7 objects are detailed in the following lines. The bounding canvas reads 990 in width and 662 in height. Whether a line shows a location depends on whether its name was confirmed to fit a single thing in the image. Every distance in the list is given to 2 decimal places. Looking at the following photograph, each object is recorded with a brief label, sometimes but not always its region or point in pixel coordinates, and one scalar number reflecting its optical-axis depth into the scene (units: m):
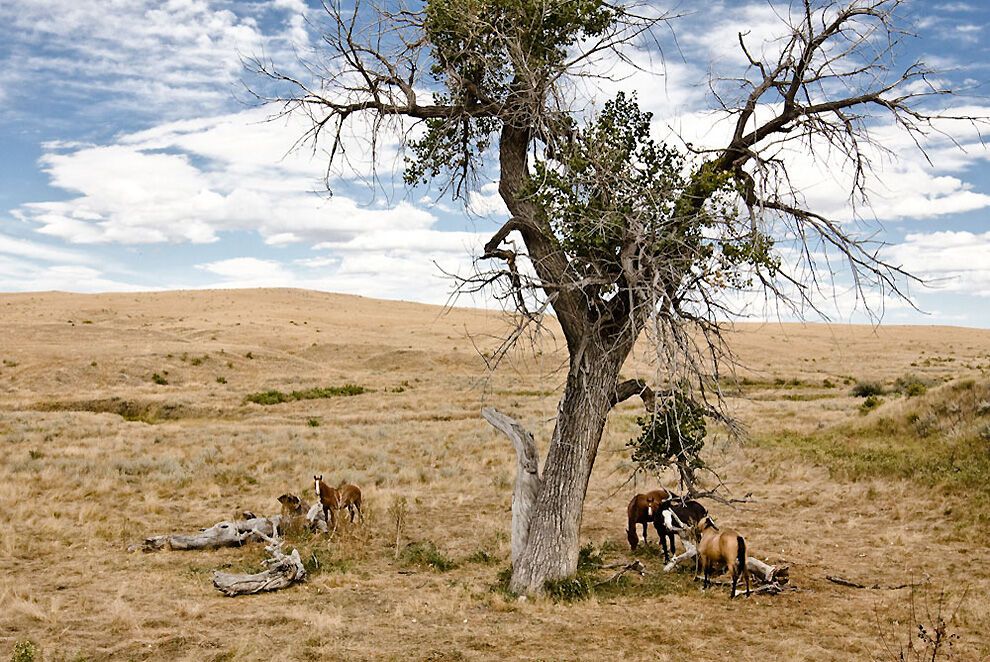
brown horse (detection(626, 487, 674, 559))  12.35
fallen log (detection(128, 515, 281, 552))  12.99
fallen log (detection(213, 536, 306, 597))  10.56
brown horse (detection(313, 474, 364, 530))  13.61
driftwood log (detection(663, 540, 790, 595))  10.08
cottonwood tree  9.02
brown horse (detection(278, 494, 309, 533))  13.88
